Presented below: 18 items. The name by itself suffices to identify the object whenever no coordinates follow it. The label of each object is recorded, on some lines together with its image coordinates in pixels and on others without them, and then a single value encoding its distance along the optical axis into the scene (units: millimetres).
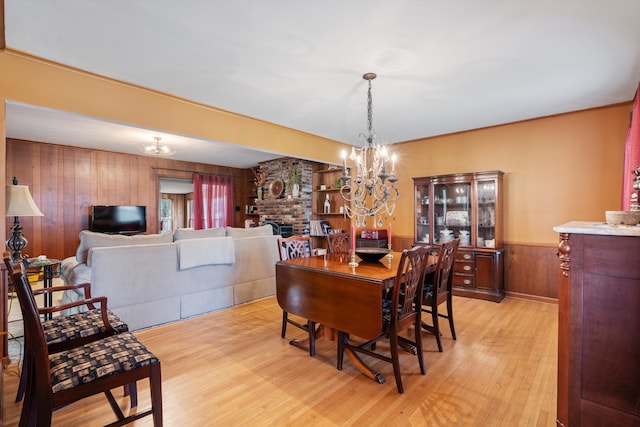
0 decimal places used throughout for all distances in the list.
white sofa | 2797
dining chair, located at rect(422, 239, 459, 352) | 2402
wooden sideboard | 1271
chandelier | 2561
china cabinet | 3832
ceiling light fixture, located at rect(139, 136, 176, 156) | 4816
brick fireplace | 6012
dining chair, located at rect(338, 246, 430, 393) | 1944
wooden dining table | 1982
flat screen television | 5668
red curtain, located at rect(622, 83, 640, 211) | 2404
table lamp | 2539
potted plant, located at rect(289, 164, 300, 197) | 6020
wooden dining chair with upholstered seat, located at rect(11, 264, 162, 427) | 1243
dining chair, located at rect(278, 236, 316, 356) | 2782
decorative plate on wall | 6395
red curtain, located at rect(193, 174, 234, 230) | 7133
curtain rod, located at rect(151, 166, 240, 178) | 6493
